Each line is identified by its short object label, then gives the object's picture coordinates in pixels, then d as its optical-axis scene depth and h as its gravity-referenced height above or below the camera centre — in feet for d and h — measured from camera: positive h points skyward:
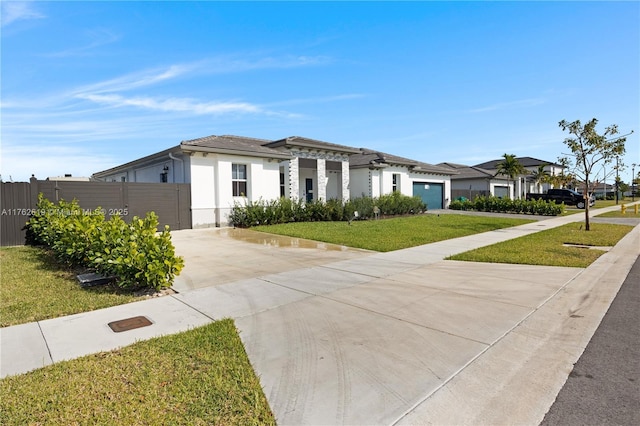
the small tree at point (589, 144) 49.39 +8.03
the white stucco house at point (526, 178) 143.95 +10.05
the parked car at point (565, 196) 122.21 +1.64
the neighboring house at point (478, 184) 128.57 +7.34
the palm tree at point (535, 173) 149.84 +12.01
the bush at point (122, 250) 19.51 -2.48
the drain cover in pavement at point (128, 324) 14.90 -5.07
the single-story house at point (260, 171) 55.93 +7.18
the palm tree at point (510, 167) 123.46 +12.66
